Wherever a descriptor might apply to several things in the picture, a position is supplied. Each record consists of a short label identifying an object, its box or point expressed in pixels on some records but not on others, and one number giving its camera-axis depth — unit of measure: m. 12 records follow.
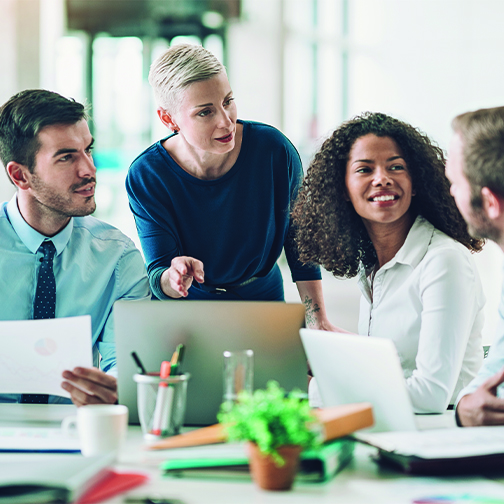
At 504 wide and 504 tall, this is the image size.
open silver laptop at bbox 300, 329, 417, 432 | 2.81
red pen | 2.92
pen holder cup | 2.92
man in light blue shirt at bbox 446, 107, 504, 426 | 3.07
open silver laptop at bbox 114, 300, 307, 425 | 3.00
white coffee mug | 2.83
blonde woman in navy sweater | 3.82
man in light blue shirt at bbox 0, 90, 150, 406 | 3.55
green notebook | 2.73
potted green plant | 2.63
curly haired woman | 3.30
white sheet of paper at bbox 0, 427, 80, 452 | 2.89
